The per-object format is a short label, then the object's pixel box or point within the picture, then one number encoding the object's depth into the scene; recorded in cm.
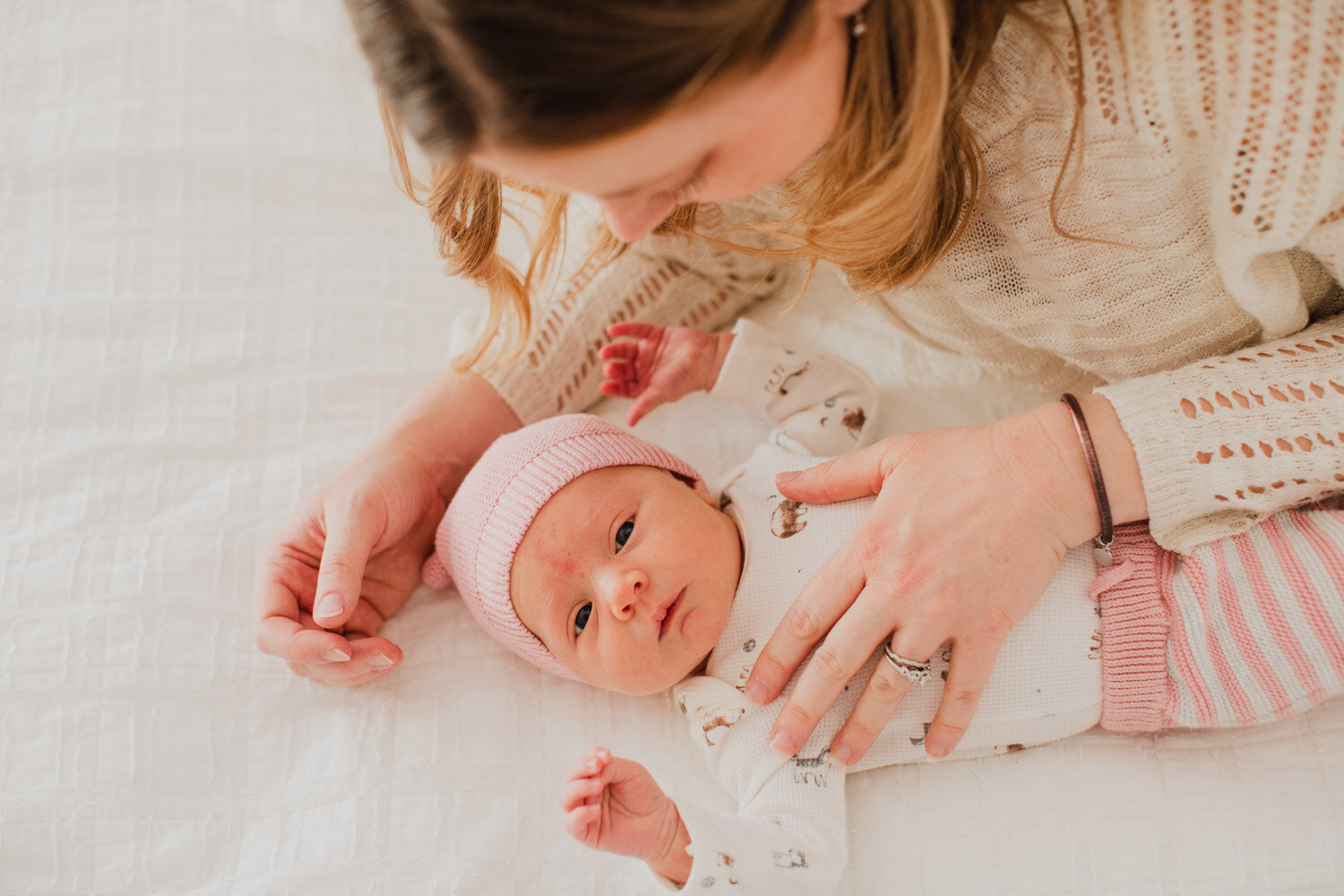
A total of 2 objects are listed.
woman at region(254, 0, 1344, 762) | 65
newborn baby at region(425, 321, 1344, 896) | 94
